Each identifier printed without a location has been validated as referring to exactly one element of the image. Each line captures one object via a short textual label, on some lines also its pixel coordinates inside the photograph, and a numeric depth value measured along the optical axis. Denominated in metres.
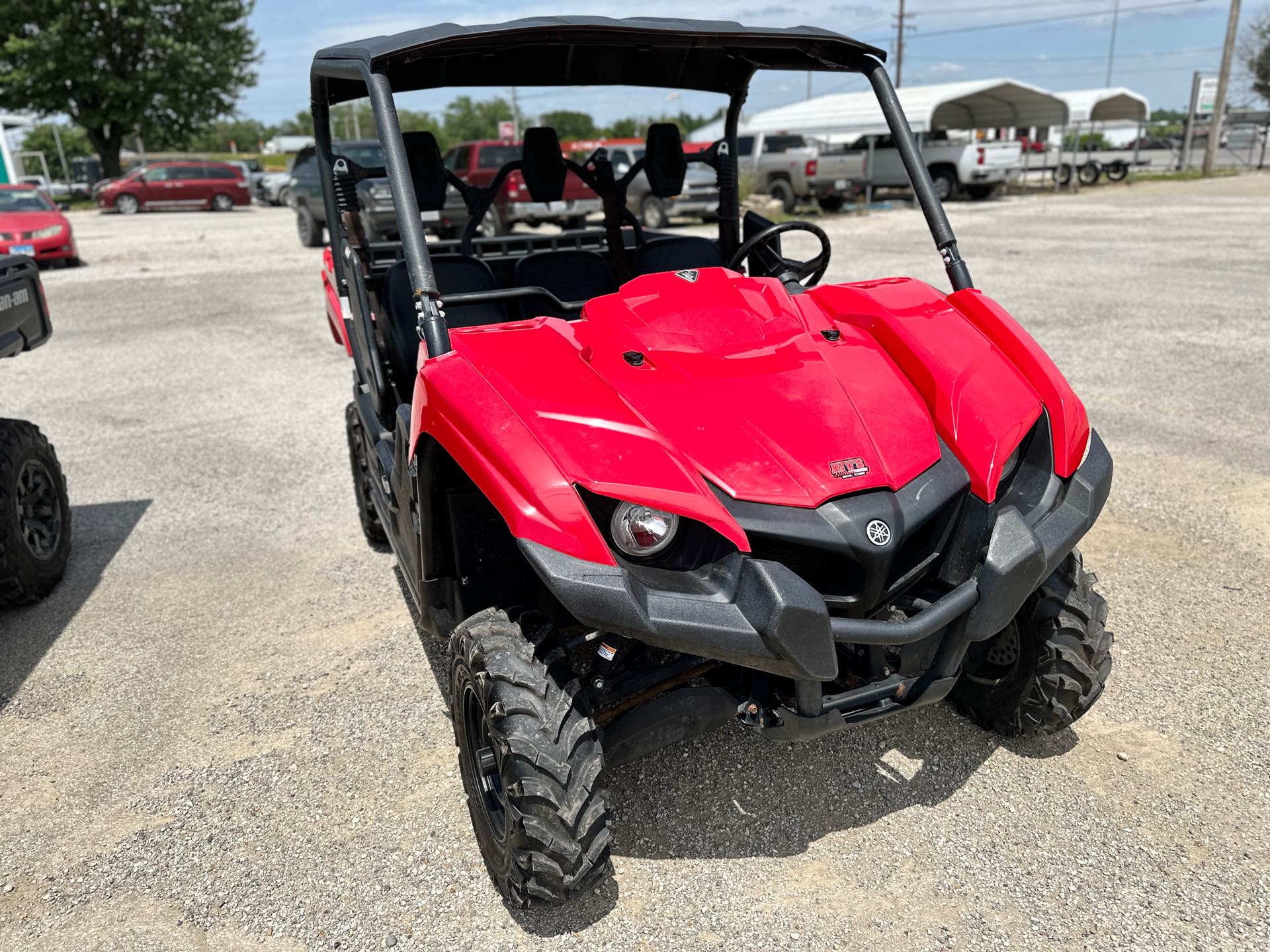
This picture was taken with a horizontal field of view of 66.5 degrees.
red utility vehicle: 2.04
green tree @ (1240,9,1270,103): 46.09
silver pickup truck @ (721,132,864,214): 20.48
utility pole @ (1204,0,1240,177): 26.62
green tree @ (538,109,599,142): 56.78
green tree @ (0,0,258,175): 33.56
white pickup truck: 21.55
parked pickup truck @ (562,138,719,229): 17.27
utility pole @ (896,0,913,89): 50.56
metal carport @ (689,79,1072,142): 23.84
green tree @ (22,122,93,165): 62.56
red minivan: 26.48
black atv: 3.87
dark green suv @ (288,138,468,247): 13.38
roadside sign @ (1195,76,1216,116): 30.39
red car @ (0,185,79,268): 14.14
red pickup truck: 15.41
